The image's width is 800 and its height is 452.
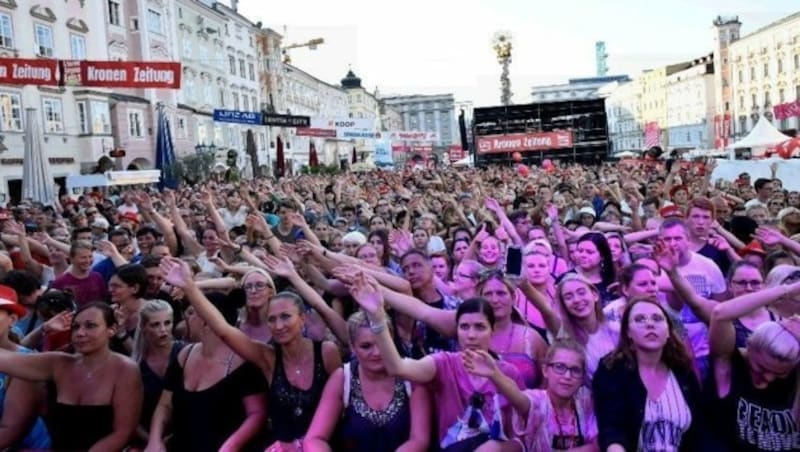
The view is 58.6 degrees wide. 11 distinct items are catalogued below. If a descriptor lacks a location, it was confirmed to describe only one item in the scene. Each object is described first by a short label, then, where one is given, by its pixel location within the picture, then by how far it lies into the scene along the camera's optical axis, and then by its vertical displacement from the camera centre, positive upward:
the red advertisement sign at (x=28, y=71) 11.61 +2.07
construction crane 86.40 +16.24
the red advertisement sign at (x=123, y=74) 12.55 +2.09
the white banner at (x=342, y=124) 27.53 +2.06
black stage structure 29.42 +1.56
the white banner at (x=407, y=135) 43.66 +2.20
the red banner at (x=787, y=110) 23.72 +1.18
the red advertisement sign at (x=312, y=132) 26.95 +1.72
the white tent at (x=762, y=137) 25.66 +0.36
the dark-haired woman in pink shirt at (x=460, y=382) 3.39 -1.05
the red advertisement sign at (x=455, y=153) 50.47 +1.02
